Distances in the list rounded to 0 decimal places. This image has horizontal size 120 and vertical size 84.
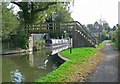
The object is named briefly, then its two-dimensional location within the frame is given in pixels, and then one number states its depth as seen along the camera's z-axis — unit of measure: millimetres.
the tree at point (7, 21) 12061
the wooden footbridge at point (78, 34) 13348
